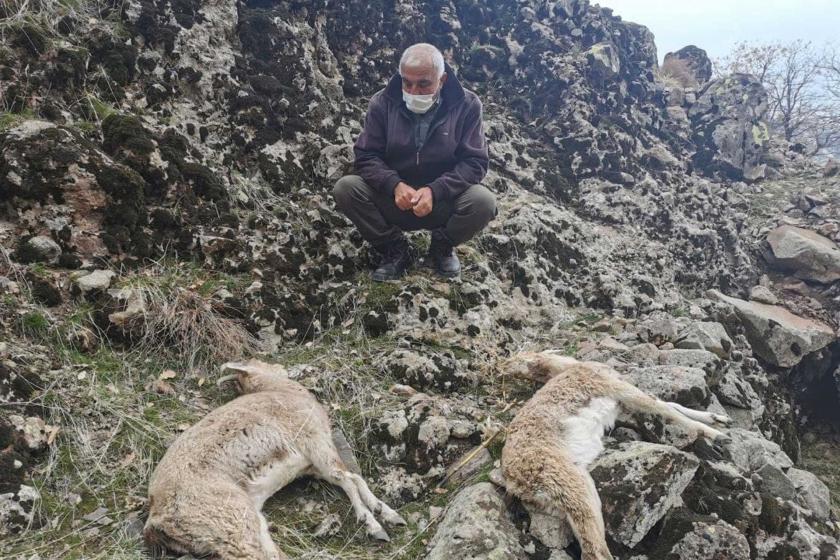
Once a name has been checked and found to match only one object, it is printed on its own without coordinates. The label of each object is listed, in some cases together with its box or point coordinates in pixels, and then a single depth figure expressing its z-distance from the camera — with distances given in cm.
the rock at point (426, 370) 433
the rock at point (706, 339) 505
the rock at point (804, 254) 779
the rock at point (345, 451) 347
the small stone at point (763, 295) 751
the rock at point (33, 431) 305
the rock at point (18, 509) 266
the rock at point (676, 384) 397
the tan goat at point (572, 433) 280
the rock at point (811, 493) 368
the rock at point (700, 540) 272
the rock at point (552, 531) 285
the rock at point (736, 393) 454
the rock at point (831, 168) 1033
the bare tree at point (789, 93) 1709
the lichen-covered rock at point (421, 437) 359
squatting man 507
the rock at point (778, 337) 669
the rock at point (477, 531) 269
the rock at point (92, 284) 407
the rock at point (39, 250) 405
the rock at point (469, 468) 349
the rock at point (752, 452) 356
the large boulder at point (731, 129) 1014
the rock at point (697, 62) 1186
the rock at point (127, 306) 405
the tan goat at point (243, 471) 258
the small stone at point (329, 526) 301
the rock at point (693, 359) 446
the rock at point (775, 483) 338
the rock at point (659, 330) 522
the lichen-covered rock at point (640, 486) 282
